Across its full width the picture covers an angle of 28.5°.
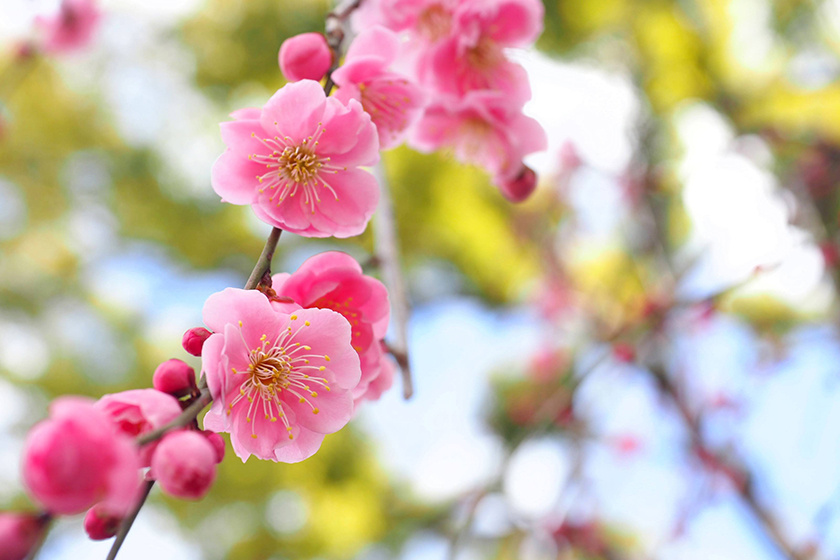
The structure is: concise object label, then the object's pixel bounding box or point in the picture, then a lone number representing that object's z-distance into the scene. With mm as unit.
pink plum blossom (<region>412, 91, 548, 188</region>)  283
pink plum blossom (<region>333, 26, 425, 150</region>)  263
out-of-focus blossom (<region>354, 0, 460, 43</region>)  284
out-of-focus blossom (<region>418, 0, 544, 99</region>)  282
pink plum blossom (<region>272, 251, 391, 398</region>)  252
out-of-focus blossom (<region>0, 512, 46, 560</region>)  214
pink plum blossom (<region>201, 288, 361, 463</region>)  237
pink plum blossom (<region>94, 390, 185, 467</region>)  225
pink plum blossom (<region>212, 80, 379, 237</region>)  252
